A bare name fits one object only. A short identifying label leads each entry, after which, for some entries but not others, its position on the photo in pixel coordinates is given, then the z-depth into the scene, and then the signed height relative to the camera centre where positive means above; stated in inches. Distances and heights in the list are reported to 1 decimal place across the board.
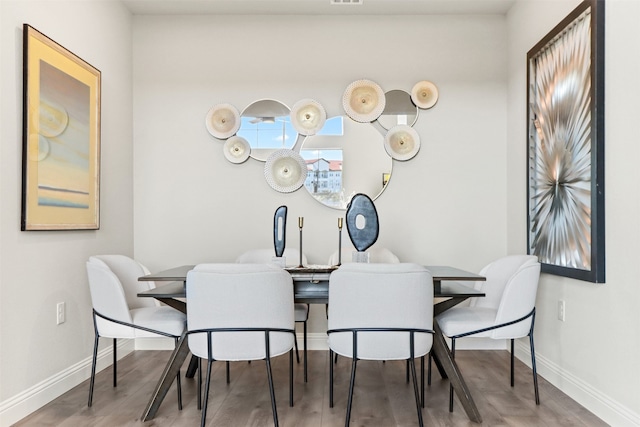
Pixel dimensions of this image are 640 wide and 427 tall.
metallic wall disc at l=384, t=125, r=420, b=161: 147.8 +22.9
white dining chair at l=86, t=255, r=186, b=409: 97.1 -21.0
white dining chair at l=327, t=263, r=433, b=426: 80.5 -16.2
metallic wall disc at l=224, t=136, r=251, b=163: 149.3 +21.2
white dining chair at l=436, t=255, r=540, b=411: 97.0 -21.1
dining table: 92.4 -16.8
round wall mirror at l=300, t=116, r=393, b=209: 148.0 +16.2
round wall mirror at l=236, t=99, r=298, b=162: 149.2 +27.5
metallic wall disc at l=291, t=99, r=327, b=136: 148.8 +31.0
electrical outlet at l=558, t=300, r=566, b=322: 111.6 -21.9
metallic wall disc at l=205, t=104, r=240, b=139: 149.2 +29.6
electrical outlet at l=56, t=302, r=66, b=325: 108.1 -22.2
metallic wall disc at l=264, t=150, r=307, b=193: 148.4 +14.3
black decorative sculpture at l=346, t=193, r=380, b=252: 106.4 -1.5
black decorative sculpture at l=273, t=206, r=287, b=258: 107.2 -2.9
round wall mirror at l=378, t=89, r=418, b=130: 148.9 +31.8
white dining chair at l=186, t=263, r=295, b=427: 80.2 -16.3
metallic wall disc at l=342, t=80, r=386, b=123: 148.3 +35.7
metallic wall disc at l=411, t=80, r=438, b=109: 148.8 +38.0
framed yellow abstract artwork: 98.0 +17.6
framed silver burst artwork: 95.3 +16.2
